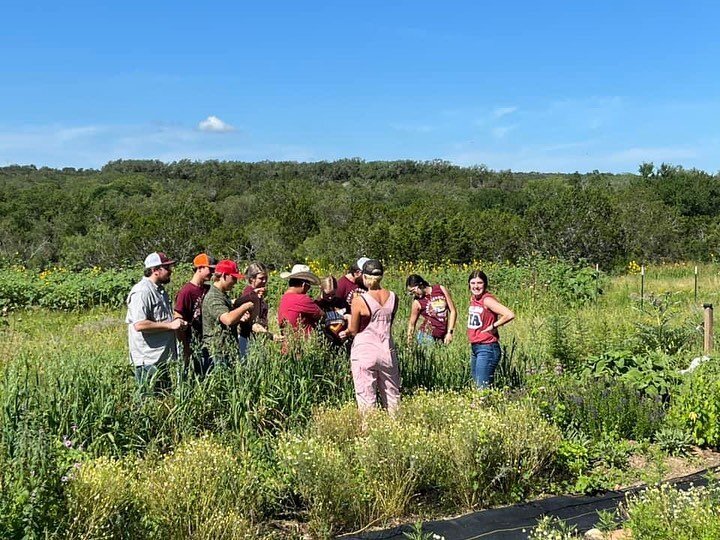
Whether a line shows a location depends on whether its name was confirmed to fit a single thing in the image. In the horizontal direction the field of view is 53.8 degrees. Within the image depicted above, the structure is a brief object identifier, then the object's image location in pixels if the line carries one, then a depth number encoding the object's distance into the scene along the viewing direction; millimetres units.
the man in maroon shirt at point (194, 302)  6047
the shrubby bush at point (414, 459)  4023
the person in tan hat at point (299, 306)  5945
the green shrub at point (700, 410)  5605
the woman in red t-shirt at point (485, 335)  6258
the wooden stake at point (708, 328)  8047
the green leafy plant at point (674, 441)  5570
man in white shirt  5449
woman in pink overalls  5328
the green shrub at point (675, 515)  3248
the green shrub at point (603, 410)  5555
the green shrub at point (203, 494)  3439
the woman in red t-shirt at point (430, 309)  7480
